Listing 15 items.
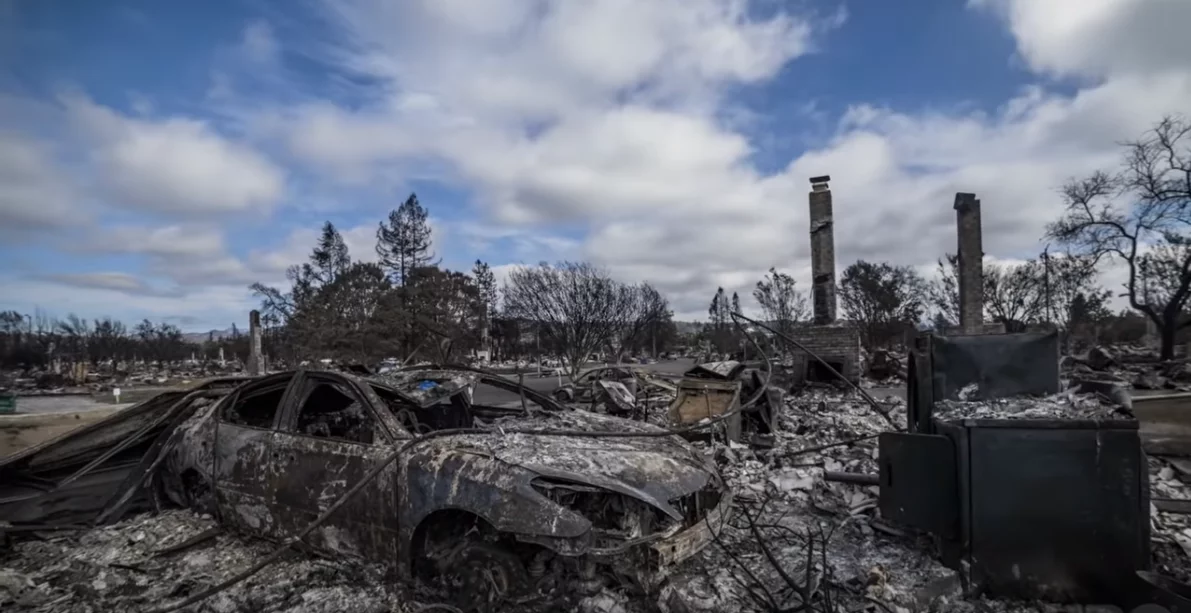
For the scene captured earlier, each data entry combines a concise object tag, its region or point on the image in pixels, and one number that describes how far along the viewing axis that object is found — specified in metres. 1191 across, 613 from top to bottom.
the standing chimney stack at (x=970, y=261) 17.86
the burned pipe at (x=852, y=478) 5.34
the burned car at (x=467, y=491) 3.31
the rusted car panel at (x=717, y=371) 10.11
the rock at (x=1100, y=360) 18.23
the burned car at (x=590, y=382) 12.91
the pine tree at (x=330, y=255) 37.91
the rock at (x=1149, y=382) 13.94
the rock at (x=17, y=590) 3.83
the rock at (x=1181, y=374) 15.14
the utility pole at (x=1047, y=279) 28.77
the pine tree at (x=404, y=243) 32.09
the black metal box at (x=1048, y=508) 3.37
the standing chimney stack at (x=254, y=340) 25.93
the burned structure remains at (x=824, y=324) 16.06
